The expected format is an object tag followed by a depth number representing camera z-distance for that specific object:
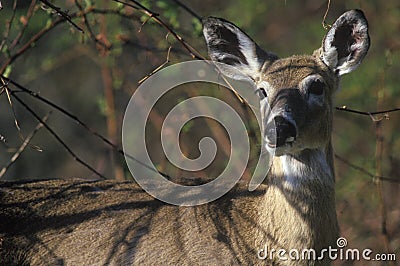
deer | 11.41
